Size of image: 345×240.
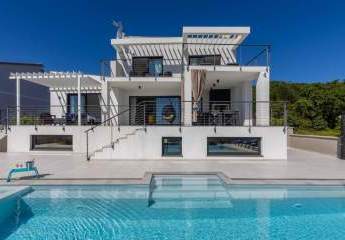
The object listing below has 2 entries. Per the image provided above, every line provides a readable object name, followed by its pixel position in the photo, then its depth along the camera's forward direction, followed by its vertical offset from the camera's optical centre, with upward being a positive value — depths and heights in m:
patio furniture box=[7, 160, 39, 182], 8.37 -1.55
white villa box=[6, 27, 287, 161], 13.31 +1.04
